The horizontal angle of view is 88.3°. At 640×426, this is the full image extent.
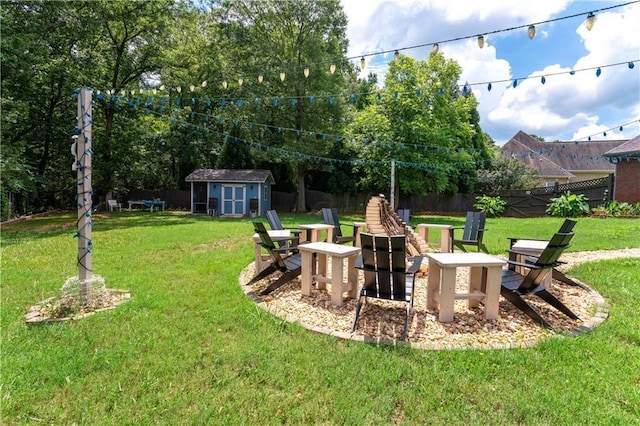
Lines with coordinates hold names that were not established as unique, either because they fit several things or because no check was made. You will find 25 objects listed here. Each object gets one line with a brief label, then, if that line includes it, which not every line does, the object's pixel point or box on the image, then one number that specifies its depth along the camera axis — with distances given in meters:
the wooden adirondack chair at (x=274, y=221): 6.55
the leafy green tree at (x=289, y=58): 17.77
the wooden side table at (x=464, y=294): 3.41
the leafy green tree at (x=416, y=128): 16.33
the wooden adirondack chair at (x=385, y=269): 3.27
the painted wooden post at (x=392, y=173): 14.64
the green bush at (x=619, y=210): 15.08
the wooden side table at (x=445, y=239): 6.49
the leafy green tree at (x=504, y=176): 20.36
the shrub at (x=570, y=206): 15.94
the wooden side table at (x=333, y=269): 3.90
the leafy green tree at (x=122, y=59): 15.90
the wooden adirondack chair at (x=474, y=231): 6.87
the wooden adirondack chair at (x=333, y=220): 7.37
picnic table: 19.20
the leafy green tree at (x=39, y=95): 10.82
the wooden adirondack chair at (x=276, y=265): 4.31
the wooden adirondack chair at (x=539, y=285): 3.48
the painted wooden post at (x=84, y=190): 3.83
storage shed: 17.78
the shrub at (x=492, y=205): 18.22
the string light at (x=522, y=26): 4.05
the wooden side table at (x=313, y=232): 5.93
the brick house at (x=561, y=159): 26.28
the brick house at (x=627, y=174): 16.53
